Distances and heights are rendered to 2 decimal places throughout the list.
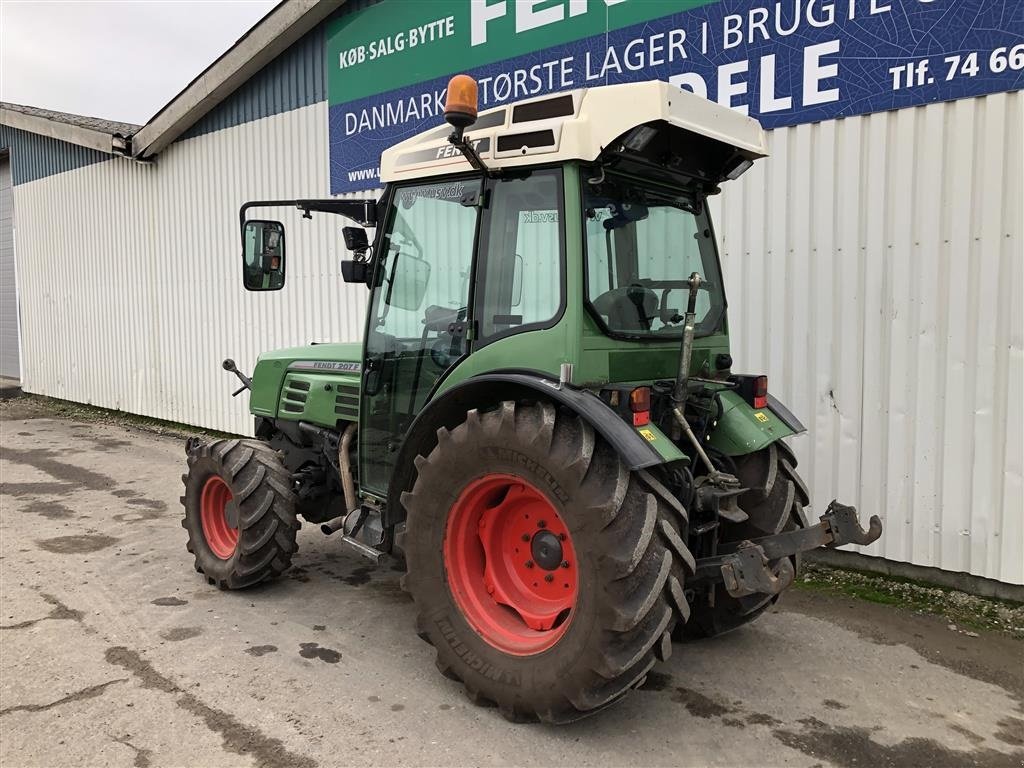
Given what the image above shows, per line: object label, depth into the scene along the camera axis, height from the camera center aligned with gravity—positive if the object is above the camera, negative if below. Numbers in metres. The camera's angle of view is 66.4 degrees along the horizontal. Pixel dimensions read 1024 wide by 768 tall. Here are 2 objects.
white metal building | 4.53 +0.12
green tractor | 3.02 -0.32
